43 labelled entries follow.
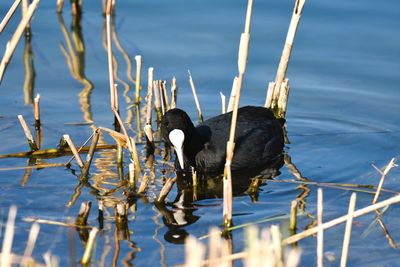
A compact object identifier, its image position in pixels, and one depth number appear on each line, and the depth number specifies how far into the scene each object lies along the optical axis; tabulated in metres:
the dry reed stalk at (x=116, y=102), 13.18
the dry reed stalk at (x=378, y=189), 10.83
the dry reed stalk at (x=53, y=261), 7.52
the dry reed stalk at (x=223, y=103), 14.63
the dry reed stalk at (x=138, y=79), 14.69
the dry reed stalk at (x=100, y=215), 11.02
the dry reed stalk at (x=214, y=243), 7.19
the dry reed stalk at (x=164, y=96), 14.67
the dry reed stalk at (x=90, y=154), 12.66
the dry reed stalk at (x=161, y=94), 14.78
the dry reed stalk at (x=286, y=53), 14.33
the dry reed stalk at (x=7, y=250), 7.26
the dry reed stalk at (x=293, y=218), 10.18
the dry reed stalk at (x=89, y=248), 8.48
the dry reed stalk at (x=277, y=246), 7.52
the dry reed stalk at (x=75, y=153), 12.34
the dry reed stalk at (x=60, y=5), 19.83
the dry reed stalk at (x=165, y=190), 11.66
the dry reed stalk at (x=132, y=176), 11.71
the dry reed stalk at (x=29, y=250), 7.50
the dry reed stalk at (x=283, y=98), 14.84
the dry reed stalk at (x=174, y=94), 14.68
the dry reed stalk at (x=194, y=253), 6.47
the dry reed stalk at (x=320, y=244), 8.59
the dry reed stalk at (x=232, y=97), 13.89
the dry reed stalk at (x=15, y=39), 9.25
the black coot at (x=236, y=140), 13.72
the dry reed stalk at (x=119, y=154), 13.12
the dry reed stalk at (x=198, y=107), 14.75
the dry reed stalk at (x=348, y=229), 8.42
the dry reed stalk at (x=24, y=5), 18.31
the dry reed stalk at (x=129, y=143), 12.62
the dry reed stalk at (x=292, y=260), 6.93
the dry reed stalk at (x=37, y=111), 14.17
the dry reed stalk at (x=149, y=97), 14.40
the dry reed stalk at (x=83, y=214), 10.71
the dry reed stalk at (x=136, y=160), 12.36
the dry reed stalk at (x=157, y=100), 14.81
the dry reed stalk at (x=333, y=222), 8.70
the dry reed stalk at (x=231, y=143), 9.21
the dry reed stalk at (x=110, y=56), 11.81
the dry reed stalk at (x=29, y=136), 13.13
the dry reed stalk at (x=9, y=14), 9.72
